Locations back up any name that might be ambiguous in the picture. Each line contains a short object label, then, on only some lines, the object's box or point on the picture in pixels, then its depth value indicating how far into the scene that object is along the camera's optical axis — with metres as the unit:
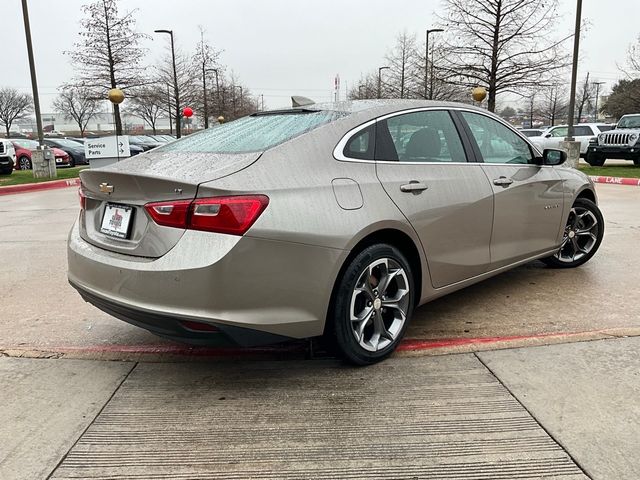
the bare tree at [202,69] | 38.69
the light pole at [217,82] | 39.26
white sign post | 15.12
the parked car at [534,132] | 25.59
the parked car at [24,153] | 21.06
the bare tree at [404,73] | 33.25
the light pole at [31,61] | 16.31
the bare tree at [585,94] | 65.97
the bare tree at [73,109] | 71.19
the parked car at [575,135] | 22.17
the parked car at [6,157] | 17.02
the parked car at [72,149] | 24.22
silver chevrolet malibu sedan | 2.60
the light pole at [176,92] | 29.18
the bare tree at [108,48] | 23.28
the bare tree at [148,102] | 27.21
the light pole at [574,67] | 16.19
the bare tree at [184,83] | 35.42
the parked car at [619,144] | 16.94
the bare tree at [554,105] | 59.84
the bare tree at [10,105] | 75.53
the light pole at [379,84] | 36.69
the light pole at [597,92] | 75.52
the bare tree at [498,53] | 20.23
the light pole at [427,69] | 25.20
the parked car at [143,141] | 27.70
